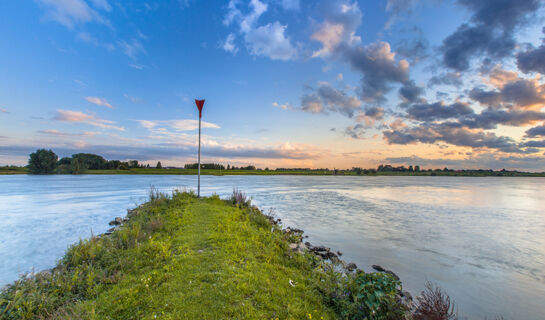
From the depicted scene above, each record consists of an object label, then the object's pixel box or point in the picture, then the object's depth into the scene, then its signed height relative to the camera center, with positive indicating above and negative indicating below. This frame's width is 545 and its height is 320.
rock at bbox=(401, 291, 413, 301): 5.87 -3.35
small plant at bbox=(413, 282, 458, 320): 3.68 -2.42
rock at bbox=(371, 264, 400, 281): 7.59 -3.42
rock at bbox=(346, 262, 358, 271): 7.61 -3.36
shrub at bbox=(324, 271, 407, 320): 4.00 -2.46
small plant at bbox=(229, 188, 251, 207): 15.74 -2.36
